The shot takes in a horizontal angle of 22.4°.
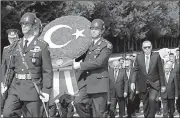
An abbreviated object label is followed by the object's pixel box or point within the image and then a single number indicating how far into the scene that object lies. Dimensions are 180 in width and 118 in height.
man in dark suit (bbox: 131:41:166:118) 9.60
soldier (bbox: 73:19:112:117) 7.76
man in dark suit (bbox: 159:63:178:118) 11.05
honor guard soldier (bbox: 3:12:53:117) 6.24
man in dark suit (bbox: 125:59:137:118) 11.83
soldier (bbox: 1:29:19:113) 6.45
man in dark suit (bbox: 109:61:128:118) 11.88
